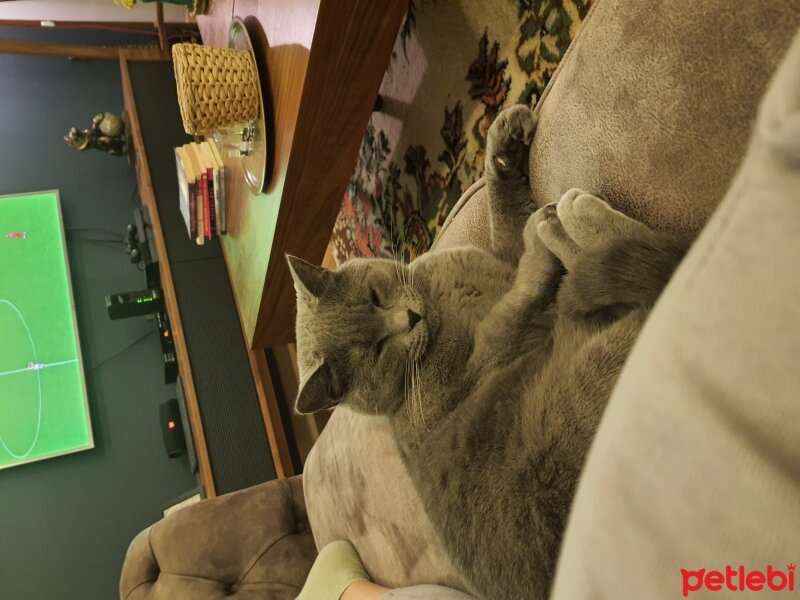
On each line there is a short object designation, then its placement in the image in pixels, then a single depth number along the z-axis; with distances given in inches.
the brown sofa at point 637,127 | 19.7
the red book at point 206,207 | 77.0
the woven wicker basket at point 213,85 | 52.1
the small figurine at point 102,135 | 114.9
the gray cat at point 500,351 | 24.4
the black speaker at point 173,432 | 102.4
